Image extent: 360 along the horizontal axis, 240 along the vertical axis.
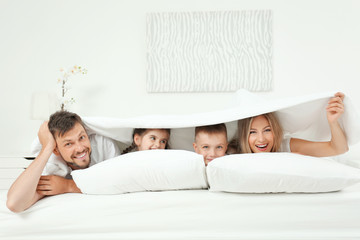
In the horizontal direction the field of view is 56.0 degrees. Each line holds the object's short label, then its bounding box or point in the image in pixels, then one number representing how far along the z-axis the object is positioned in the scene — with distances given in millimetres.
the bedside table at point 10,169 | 2623
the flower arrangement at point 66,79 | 3186
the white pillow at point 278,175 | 1052
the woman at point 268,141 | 1443
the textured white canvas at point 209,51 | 3102
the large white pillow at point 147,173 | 1150
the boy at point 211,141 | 1484
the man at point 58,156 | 1139
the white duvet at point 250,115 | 1280
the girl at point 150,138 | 1549
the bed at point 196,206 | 1048
